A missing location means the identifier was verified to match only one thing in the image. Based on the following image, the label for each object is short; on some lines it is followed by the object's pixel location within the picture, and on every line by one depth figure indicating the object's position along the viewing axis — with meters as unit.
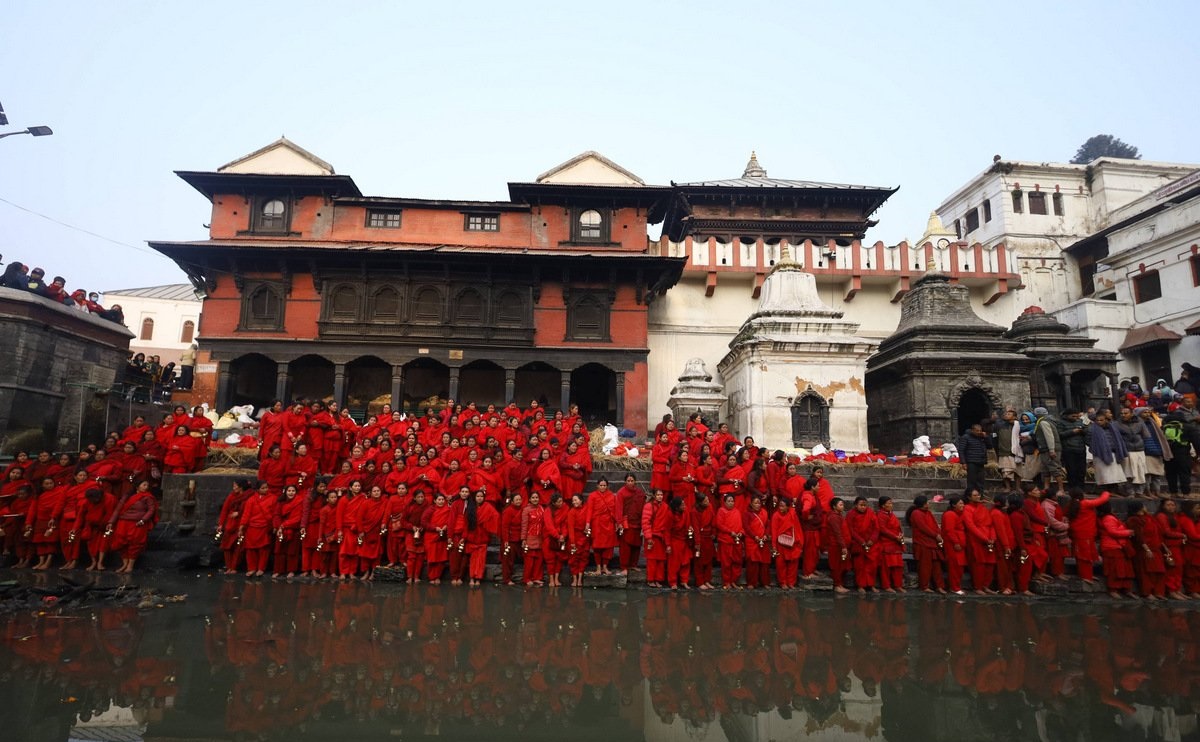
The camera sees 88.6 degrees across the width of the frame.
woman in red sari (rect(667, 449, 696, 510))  9.82
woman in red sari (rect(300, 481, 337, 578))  8.94
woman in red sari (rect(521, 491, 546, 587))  8.42
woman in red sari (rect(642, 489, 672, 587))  8.37
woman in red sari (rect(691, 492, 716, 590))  8.48
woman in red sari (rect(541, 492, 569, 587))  8.46
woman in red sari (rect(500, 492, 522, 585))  8.57
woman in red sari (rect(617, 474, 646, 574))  8.76
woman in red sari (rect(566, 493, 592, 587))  8.44
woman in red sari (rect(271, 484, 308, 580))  8.96
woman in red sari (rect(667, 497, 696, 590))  8.41
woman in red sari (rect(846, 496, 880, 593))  8.36
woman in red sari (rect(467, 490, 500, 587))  8.50
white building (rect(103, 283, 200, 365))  43.25
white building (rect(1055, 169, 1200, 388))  22.38
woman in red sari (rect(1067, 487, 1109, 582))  8.60
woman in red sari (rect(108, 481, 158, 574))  9.00
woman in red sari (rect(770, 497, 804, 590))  8.38
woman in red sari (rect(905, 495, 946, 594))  8.46
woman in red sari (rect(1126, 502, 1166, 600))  8.38
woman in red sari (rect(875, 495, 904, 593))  8.34
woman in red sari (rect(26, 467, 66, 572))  9.23
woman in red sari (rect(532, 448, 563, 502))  10.05
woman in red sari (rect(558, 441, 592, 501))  10.45
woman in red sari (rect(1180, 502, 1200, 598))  8.58
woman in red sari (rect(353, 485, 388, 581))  8.83
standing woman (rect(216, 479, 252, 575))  9.05
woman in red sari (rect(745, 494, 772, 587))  8.35
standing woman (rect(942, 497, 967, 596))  8.41
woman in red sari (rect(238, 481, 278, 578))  8.91
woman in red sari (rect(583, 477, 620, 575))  8.60
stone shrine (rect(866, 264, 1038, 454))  14.86
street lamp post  12.14
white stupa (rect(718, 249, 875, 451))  14.43
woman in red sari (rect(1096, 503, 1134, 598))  8.43
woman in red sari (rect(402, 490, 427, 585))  8.62
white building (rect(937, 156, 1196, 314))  31.12
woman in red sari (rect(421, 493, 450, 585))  8.59
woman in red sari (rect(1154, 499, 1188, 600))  8.45
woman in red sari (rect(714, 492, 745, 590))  8.38
